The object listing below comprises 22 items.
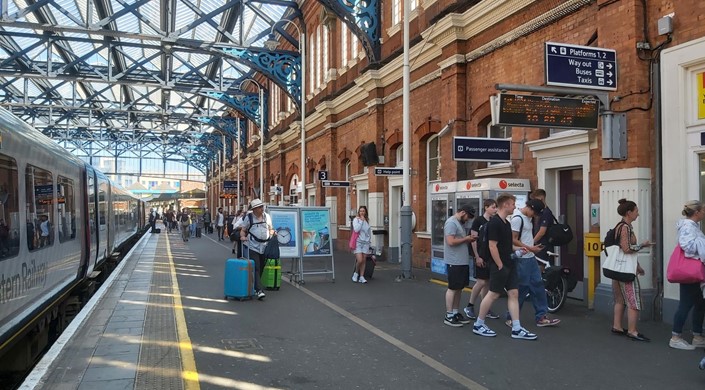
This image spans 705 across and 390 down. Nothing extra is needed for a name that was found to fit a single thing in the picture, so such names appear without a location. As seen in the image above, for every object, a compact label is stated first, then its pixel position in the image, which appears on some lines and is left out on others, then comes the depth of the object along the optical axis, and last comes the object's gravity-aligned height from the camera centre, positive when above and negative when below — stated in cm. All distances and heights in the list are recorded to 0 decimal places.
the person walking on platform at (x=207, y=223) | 3888 -182
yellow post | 853 -108
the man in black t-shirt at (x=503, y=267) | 668 -87
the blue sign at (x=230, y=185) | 3769 +71
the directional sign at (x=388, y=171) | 1359 +55
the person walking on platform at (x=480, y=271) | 743 -104
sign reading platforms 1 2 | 784 +173
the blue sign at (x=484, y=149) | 1024 +79
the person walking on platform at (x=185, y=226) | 2884 -150
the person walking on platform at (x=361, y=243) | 1197 -102
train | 524 -48
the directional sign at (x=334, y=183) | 1952 +39
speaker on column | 1761 +123
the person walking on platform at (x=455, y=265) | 749 -95
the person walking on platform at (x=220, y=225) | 2962 -150
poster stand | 1190 -81
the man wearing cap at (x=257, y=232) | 994 -63
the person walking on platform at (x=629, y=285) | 659 -110
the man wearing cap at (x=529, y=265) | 719 -92
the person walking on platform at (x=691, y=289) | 593 -104
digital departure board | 838 +118
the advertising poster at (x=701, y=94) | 728 +122
